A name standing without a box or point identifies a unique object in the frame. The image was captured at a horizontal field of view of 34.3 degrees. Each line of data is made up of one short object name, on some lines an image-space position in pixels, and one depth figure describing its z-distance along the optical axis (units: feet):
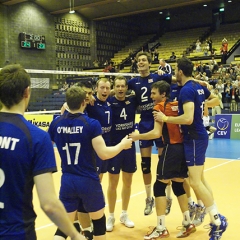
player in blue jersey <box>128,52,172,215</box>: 18.22
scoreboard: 81.66
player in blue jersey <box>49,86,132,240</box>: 11.05
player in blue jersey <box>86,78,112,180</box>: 16.34
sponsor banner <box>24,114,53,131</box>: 51.67
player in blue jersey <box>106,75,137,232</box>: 17.34
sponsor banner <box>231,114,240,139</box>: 48.31
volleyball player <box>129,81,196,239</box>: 15.16
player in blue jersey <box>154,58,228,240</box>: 14.52
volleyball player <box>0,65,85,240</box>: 6.68
